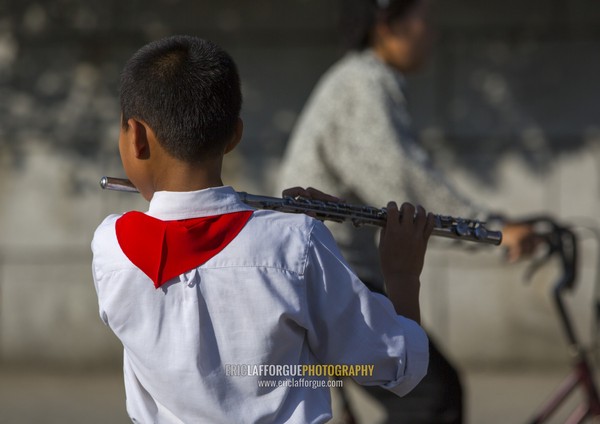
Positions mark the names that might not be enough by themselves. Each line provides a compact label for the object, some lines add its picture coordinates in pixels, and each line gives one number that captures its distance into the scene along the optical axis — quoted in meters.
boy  3.96
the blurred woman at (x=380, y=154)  6.65
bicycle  7.27
